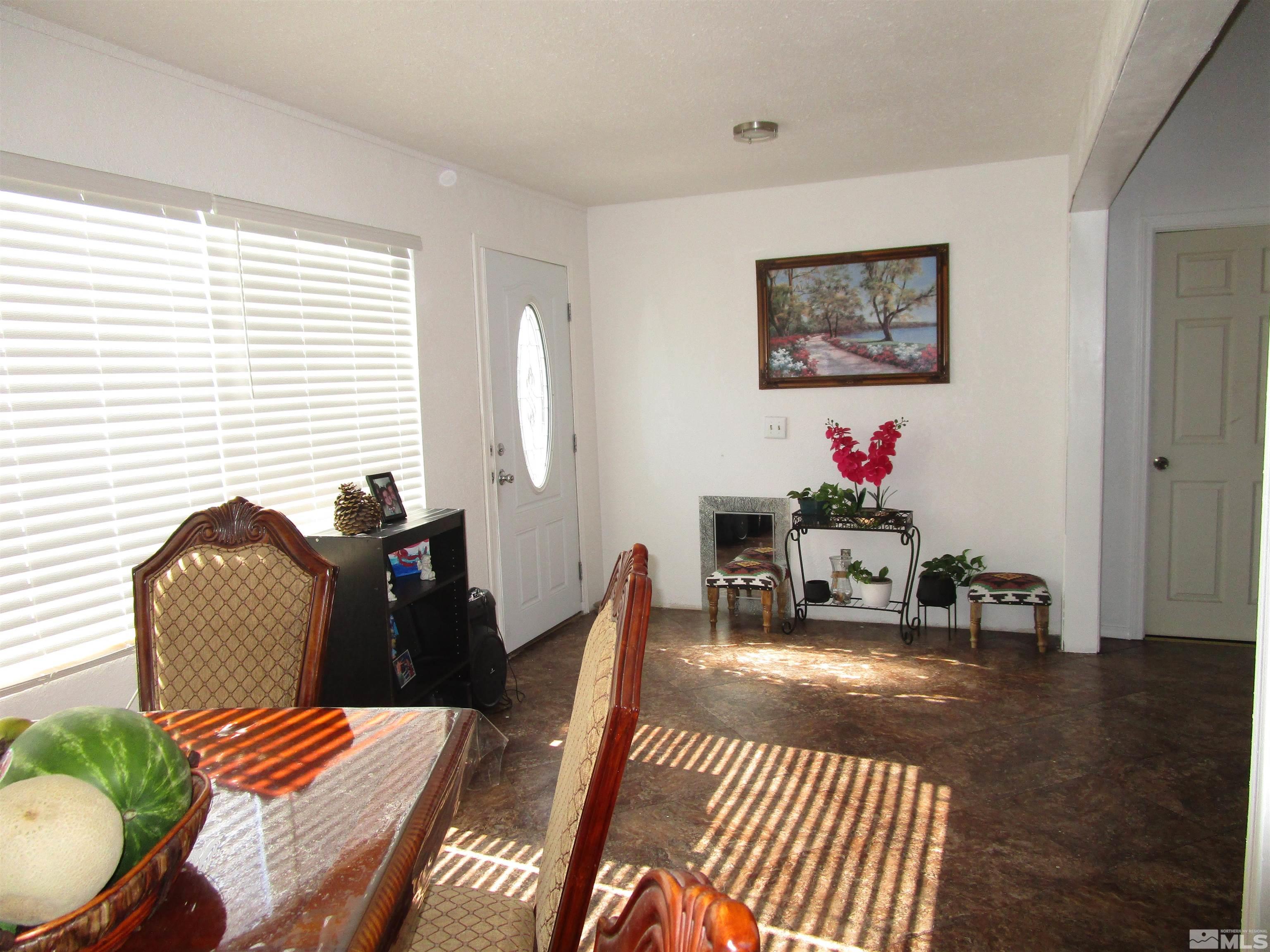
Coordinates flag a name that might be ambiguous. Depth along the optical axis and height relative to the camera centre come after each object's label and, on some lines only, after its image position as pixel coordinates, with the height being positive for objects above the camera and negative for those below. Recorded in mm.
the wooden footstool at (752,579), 4664 -993
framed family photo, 3244 -317
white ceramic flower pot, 4531 -1059
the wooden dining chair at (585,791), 984 -499
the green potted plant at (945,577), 4367 -959
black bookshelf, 2887 -790
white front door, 4395 -201
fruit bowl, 801 -498
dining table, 981 -596
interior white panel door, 4035 -184
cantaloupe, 759 -396
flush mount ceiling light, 3525 +1178
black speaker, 3525 -1047
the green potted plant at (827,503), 4594 -565
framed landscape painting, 4559 +470
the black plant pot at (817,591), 4582 -1049
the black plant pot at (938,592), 4363 -1019
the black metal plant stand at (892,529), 4449 -706
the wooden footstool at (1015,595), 4133 -997
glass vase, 4641 -1014
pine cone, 2988 -347
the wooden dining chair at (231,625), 1945 -488
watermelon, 859 -362
